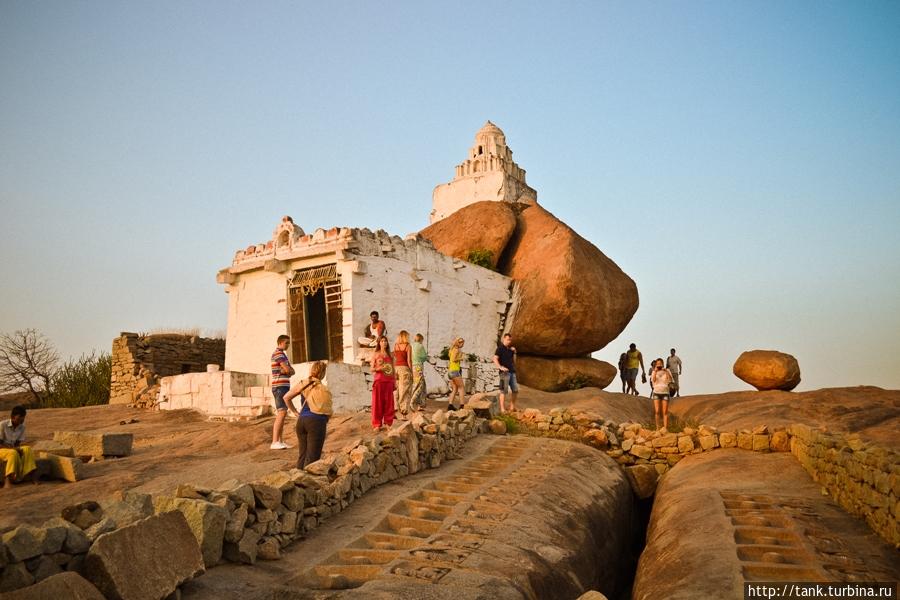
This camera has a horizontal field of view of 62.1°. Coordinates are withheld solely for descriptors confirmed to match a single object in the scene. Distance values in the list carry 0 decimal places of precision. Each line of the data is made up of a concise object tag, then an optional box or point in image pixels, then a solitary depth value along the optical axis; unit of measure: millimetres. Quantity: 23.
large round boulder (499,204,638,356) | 21156
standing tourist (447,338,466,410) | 14586
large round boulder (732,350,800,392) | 19348
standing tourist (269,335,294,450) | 11422
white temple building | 15430
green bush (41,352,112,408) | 21047
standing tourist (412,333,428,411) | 13781
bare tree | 21453
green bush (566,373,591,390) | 21922
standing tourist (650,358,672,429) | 15430
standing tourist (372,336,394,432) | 11898
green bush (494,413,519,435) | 13836
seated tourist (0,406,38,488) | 9609
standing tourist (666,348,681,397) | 20391
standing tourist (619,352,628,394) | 22672
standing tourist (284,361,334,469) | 9031
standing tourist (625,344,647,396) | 22516
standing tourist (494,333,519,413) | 15133
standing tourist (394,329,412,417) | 12969
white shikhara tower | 27750
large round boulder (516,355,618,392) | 21812
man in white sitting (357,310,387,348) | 13231
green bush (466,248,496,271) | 22062
